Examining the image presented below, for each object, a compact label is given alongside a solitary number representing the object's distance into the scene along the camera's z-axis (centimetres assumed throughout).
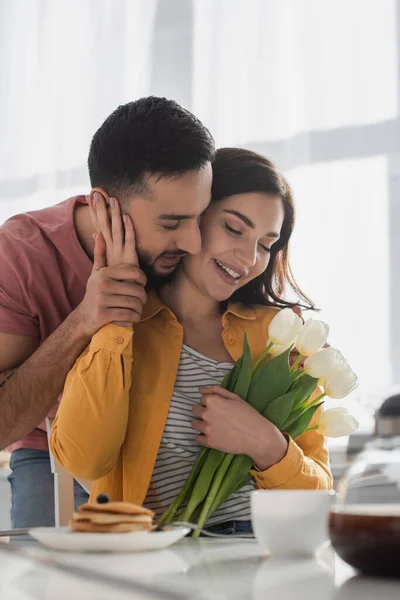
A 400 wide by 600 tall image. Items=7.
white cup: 156
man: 212
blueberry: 162
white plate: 157
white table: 125
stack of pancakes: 160
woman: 199
